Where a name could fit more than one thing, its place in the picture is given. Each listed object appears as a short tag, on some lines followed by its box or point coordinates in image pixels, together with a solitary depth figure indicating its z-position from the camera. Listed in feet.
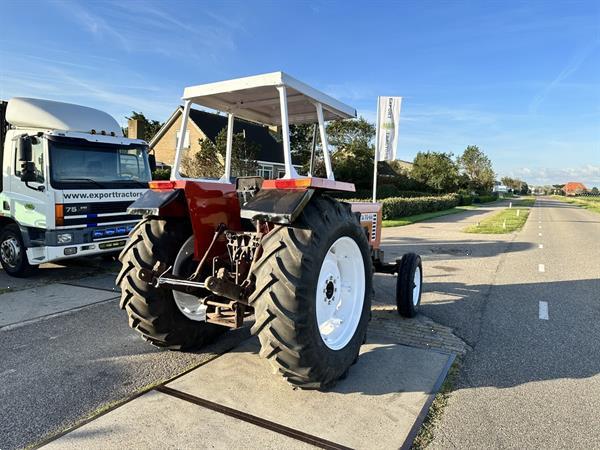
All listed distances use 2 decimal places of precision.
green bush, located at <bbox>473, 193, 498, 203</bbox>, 176.56
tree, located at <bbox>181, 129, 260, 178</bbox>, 71.97
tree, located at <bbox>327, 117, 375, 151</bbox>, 118.83
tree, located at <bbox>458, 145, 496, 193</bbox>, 221.66
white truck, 23.67
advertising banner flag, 38.32
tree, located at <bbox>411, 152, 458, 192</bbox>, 158.71
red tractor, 10.06
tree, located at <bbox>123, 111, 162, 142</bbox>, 139.03
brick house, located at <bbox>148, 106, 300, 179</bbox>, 96.07
